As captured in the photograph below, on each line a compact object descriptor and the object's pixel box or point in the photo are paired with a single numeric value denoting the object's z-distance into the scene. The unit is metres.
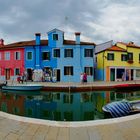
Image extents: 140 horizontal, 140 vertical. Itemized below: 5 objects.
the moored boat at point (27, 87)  16.69
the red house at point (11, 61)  23.58
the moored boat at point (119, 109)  7.80
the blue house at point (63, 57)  21.92
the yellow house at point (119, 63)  23.29
